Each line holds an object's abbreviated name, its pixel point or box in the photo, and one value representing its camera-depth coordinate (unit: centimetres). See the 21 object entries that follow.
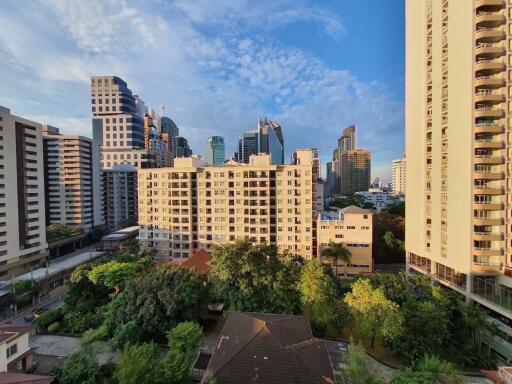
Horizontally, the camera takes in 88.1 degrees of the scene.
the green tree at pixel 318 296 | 2542
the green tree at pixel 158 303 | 2464
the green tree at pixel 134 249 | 4796
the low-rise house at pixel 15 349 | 1945
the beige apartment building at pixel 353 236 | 4378
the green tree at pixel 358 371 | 1492
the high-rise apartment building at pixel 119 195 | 7900
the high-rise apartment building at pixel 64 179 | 6669
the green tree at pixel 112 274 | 3139
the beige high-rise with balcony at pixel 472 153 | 2742
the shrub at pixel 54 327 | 2847
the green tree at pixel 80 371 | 1728
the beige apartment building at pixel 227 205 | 4744
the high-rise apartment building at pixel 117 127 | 8838
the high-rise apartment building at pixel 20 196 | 4366
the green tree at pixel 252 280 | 2717
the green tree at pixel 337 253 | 4175
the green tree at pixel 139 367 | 1523
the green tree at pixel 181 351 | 1619
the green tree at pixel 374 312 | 2206
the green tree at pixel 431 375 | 1432
